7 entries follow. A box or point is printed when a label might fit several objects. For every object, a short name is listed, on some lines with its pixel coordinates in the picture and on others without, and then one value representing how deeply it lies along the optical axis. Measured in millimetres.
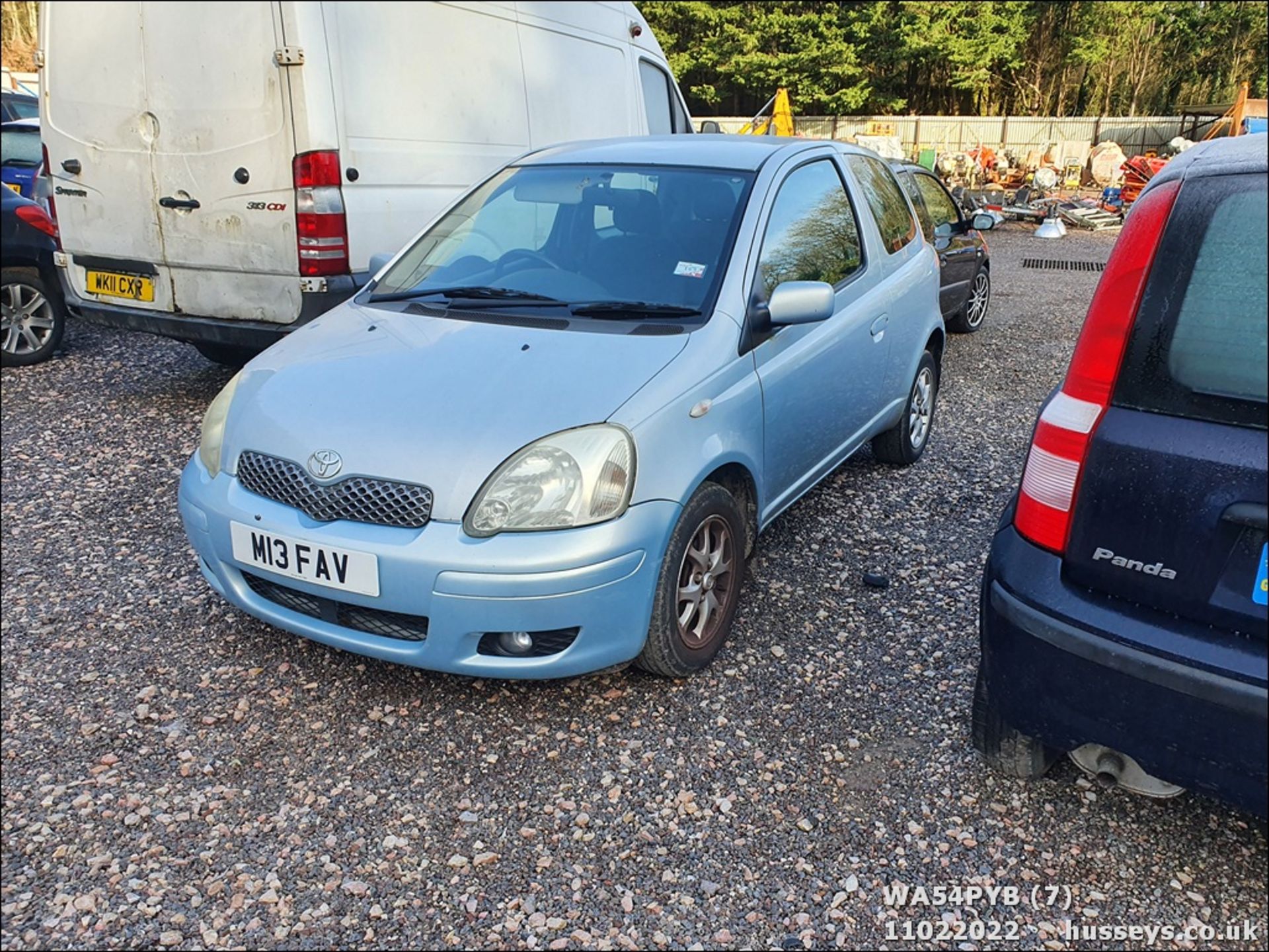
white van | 4738
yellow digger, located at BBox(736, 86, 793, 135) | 17703
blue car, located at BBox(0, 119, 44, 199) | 8289
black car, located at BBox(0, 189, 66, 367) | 6359
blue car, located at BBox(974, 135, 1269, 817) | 1908
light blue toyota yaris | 2598
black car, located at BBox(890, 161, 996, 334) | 6984
